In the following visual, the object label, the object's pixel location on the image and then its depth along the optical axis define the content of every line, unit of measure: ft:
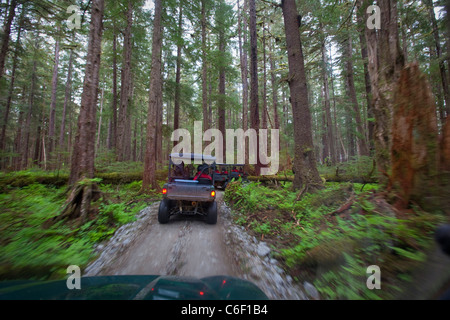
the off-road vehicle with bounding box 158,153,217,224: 16.33
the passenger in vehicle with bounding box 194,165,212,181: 19.11
